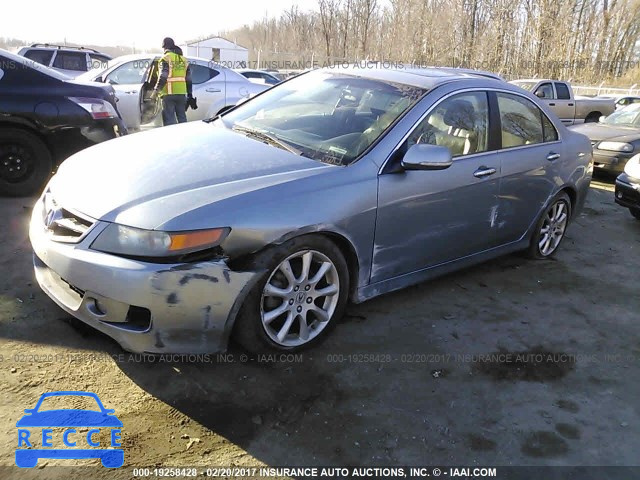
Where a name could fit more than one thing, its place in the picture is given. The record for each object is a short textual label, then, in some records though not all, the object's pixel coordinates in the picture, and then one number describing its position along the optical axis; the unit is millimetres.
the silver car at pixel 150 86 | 8336
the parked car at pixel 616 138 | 8883
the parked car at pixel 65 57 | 13922
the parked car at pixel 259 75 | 17109
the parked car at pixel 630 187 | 6203
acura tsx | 2564
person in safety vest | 7707
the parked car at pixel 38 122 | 5293
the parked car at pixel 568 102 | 13492
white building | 40906
